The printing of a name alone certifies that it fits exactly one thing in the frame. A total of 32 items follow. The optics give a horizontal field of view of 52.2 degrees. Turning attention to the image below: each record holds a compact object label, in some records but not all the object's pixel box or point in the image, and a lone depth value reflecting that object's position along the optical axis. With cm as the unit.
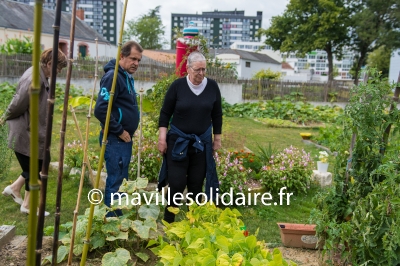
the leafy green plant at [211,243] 235
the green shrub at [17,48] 1848
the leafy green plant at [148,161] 531
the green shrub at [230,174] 499
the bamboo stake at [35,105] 86
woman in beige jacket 376
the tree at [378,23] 3122
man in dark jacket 354
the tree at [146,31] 6489
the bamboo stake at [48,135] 123
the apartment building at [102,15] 12138
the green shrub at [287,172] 548
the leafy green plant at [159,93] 574
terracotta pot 374
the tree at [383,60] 4820
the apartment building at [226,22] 15075
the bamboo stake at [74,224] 216
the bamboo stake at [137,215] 336
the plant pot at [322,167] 601
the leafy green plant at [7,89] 1336
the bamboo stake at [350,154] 306
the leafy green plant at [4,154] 330
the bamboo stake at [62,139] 144
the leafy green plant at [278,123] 1281
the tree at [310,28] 3359
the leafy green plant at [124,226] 312
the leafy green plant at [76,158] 577
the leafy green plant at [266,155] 612
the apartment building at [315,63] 11242
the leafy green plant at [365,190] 258
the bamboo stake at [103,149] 170
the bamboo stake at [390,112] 295
